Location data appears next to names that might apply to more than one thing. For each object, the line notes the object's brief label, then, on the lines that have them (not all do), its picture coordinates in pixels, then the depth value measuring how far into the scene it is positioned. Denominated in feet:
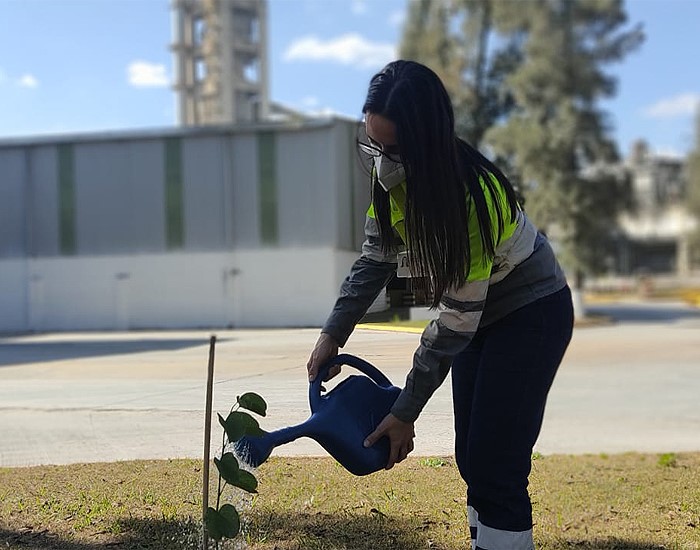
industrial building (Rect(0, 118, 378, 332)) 57.67
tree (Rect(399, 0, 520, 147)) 77.05
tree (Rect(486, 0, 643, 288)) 66.74
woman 5.70
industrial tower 160.15
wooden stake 7.97
